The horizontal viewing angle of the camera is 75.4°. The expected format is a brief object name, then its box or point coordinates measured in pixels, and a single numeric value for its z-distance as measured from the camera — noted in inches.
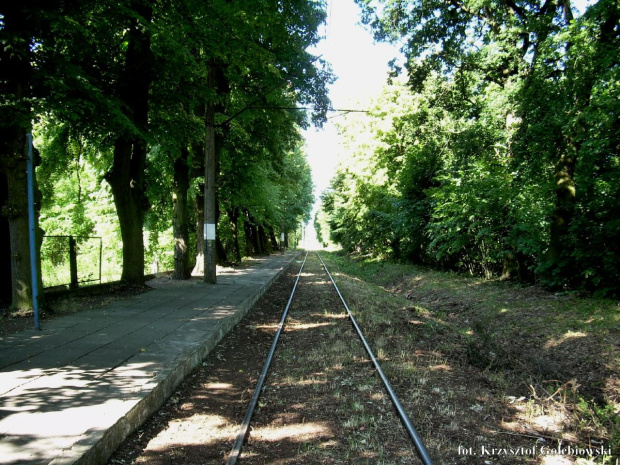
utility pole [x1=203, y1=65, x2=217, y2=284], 535.2
